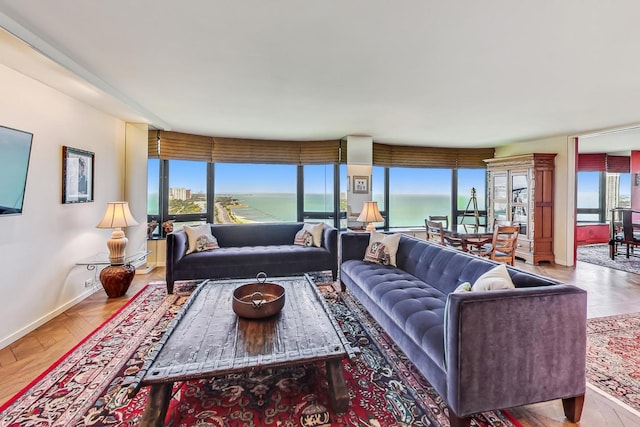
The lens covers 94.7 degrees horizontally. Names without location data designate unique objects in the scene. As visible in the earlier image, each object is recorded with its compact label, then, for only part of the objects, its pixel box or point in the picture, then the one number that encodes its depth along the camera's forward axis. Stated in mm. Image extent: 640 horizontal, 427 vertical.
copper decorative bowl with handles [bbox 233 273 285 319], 2025
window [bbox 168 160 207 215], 5234
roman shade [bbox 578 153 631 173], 7605
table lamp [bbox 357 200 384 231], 4539
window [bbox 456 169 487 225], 6742
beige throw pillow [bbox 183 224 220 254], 4113
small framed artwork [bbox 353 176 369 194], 5559
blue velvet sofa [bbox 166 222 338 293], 3832
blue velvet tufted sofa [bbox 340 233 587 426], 1458
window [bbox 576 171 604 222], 7926
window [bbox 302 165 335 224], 5922
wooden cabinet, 5426
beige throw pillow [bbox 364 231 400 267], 3396
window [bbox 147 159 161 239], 5043
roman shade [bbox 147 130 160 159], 4934
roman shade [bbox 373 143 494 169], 6094
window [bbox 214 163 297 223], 5652
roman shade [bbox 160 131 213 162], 4977
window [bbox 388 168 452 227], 6410
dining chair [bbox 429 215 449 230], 5754
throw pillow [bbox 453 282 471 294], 1834
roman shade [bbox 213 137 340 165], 5387
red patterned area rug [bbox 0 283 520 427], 1640
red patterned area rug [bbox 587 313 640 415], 1890
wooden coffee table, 1501
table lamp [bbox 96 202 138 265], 3480
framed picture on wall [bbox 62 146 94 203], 3143
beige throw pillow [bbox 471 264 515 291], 1661
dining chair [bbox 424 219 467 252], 4414
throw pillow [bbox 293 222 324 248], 4496
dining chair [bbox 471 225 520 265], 3980
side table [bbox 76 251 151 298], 3477
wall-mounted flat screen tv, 2365
